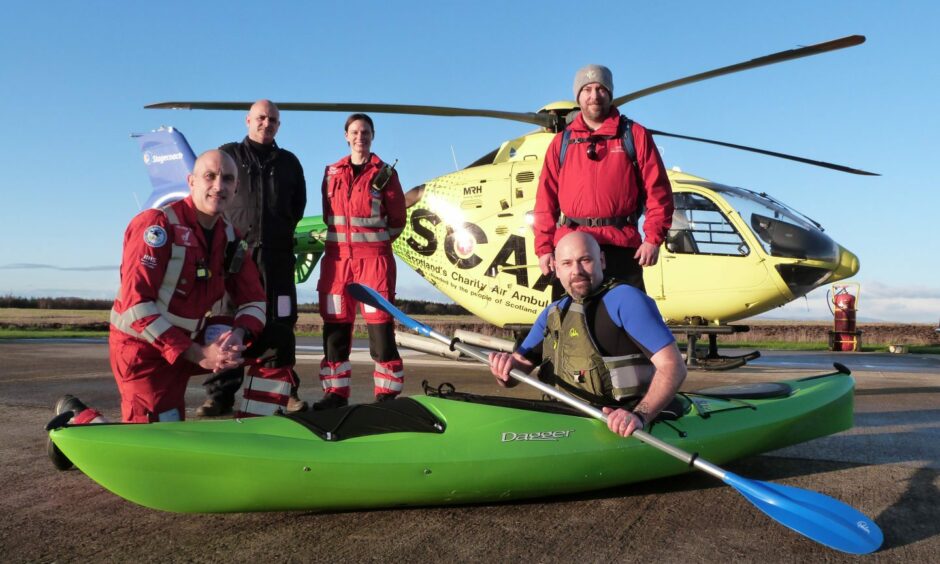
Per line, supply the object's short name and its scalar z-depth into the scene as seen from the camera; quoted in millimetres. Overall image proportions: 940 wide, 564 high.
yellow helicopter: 9008
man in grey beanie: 4340
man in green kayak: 3129
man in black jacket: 5105
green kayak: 2480
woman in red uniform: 5227
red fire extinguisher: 16766
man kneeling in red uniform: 3342
